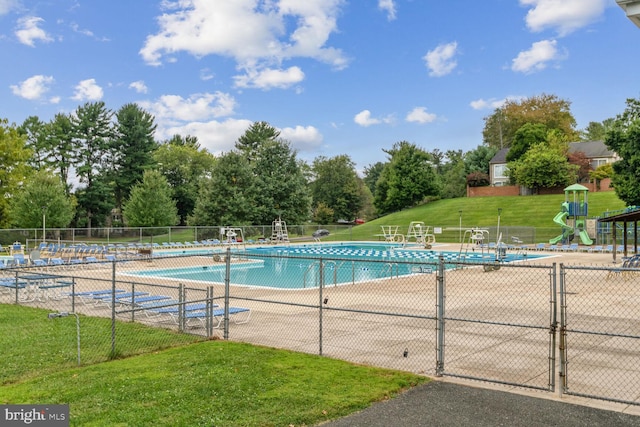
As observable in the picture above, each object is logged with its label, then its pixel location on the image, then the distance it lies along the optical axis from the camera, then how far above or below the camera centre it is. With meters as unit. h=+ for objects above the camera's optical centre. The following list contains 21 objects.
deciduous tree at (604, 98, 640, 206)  34.72 +4.14
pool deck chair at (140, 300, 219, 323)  11.16 -2.07
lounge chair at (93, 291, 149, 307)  12.60 -2.00
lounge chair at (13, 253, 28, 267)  19.88 -1.75
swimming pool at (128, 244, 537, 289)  20.39 -2.34
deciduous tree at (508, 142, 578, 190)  58.41 +5.61
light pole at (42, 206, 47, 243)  32.51 +0.31
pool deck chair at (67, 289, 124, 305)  13.05 -1.95
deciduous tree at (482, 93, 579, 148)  76.75 +15.86
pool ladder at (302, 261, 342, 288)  24.46 -2.13
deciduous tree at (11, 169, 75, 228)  39.78 +0.89
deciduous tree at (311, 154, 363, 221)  71.75 +4.05
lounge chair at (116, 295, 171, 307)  12.06 -1.93
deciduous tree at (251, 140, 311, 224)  50.06 +3.06
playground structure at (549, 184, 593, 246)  37.66 +0.16
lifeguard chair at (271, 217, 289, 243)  41.61 -1.37
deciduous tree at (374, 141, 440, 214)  64.81 +5.05
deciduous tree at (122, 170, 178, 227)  46.62 +1.08
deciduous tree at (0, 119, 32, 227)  44.06 +4.41
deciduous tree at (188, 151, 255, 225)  47.34 +2.04
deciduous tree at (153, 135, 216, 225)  63.41 +6.07
